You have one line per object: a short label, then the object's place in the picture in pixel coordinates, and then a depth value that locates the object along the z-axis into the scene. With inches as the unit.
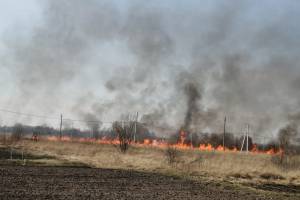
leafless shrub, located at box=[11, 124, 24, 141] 2285.2
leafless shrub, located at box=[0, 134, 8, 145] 2132.4
